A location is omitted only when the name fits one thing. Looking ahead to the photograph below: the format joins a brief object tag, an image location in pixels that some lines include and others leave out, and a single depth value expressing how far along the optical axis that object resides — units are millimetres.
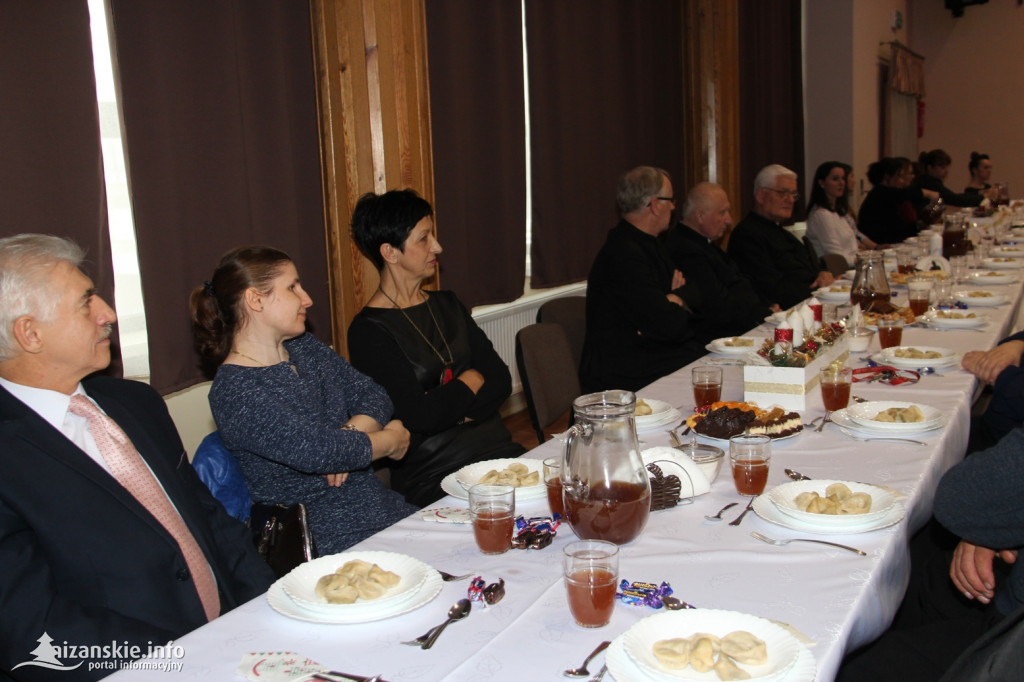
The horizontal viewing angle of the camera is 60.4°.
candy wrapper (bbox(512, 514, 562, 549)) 1433
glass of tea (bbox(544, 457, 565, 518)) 1480
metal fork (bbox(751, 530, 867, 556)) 1365
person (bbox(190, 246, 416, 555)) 1993
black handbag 1776
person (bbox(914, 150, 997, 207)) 8633
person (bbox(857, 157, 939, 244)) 7543
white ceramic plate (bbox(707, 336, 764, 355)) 2889
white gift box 2178
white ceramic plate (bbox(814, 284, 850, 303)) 3955
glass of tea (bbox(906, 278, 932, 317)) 3361
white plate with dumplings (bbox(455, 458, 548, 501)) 1644
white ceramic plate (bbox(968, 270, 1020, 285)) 4137
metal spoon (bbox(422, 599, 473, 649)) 1177
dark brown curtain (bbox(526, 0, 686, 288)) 4949
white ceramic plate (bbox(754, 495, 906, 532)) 1422
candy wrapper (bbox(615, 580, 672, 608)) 1213
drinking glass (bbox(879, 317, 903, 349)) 2750
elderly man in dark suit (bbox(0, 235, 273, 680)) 1342
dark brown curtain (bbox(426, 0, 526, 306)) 4219
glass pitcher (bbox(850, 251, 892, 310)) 3225
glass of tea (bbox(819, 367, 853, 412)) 2090
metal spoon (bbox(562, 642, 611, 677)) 1039
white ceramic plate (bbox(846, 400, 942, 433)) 1921
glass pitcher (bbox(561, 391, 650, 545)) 1321
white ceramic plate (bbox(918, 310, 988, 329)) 3113
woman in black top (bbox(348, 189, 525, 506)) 2545
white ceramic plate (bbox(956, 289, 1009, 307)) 3533
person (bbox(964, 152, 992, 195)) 9898
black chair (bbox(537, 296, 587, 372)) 3576
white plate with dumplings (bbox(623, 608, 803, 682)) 985
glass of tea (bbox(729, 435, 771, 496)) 1565
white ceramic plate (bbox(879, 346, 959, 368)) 2533
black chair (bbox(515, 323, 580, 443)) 2895
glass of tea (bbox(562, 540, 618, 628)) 1132
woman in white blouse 6148
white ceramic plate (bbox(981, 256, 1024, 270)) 4675
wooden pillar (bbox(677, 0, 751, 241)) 6762
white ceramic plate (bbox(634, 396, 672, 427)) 2064
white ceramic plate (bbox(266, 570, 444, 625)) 1176
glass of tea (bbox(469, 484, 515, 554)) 1391
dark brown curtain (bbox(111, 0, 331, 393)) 2732
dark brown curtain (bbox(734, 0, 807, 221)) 7785
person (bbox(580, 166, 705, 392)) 3557
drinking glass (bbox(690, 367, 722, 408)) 2162
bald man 4016
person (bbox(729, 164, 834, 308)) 4805
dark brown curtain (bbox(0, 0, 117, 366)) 2363
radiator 4754
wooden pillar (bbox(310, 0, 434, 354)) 3352
